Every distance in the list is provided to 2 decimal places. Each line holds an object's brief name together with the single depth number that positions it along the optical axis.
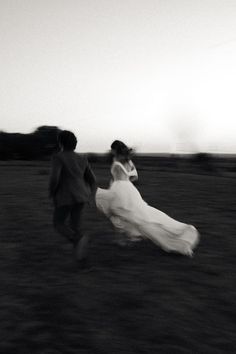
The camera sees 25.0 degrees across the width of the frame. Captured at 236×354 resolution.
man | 6.90
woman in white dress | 8.21
